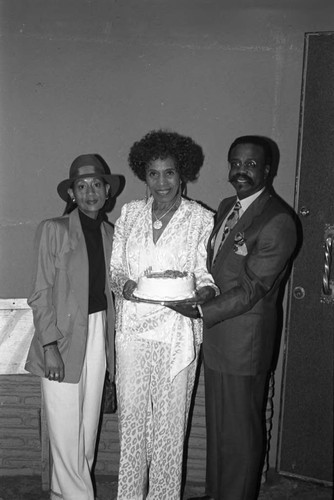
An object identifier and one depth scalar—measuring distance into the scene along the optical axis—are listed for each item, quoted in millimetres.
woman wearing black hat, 3016
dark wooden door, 3521
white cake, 2785
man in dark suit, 2949
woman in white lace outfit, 3002
